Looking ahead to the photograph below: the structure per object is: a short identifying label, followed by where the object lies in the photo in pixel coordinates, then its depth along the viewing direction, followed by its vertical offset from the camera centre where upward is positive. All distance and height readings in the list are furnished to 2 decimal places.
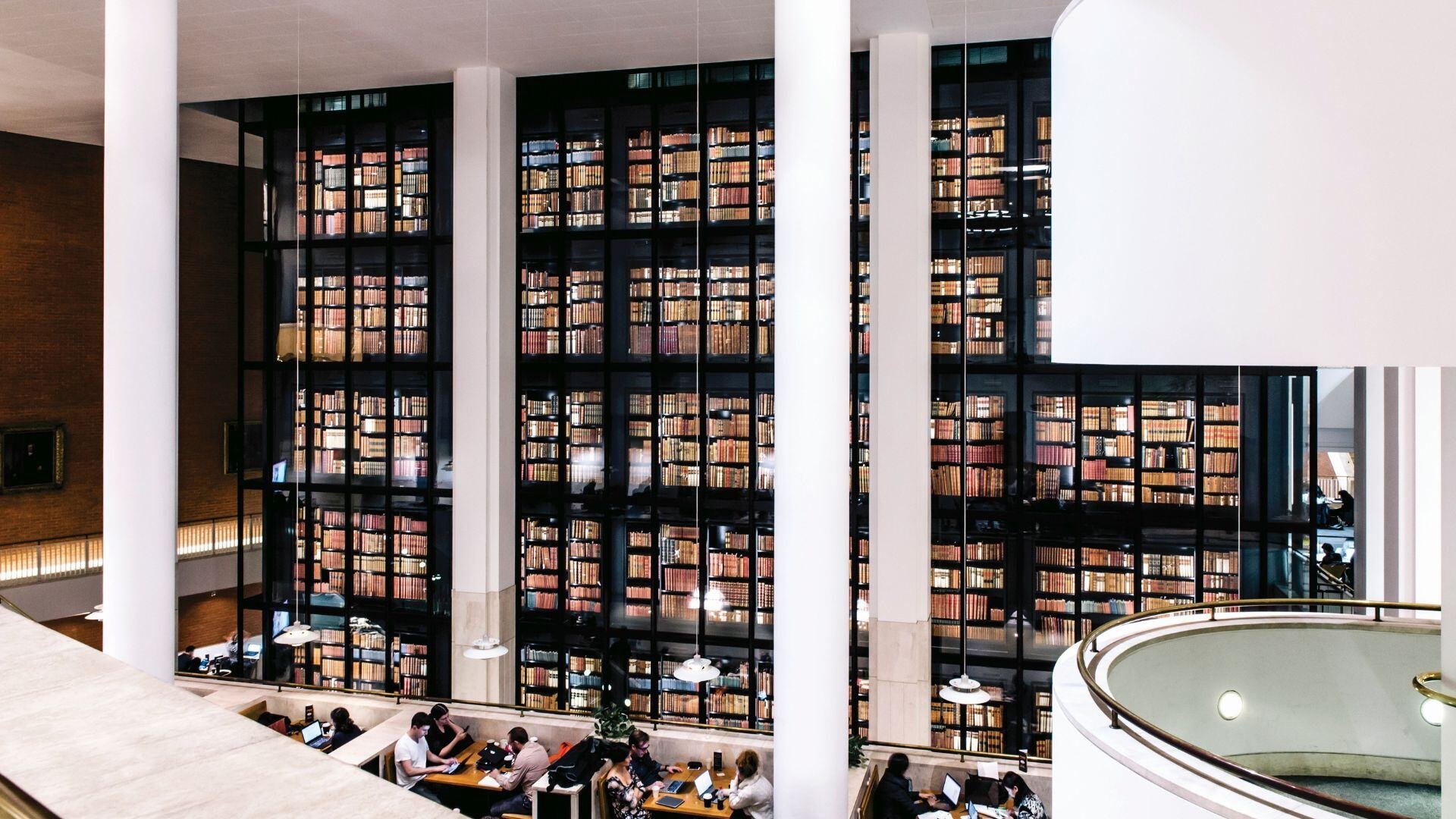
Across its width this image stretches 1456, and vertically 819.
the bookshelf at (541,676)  8.34 -2.60
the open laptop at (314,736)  6.28 -2.39
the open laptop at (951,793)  5.51 -2.43
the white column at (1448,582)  1.83 -0.38
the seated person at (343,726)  6.44 -2.38
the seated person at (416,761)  5.93 -2.44
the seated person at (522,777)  5.86 -2.50
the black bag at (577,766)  5.73 -2.40
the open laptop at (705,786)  5.63 -2.47
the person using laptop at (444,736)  6.21 -2.37
